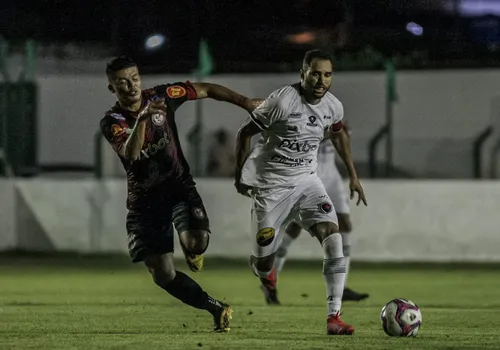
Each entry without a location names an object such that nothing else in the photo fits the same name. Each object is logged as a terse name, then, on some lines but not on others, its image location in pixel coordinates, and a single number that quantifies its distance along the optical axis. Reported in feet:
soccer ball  59.36
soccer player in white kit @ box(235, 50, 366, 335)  61.98
